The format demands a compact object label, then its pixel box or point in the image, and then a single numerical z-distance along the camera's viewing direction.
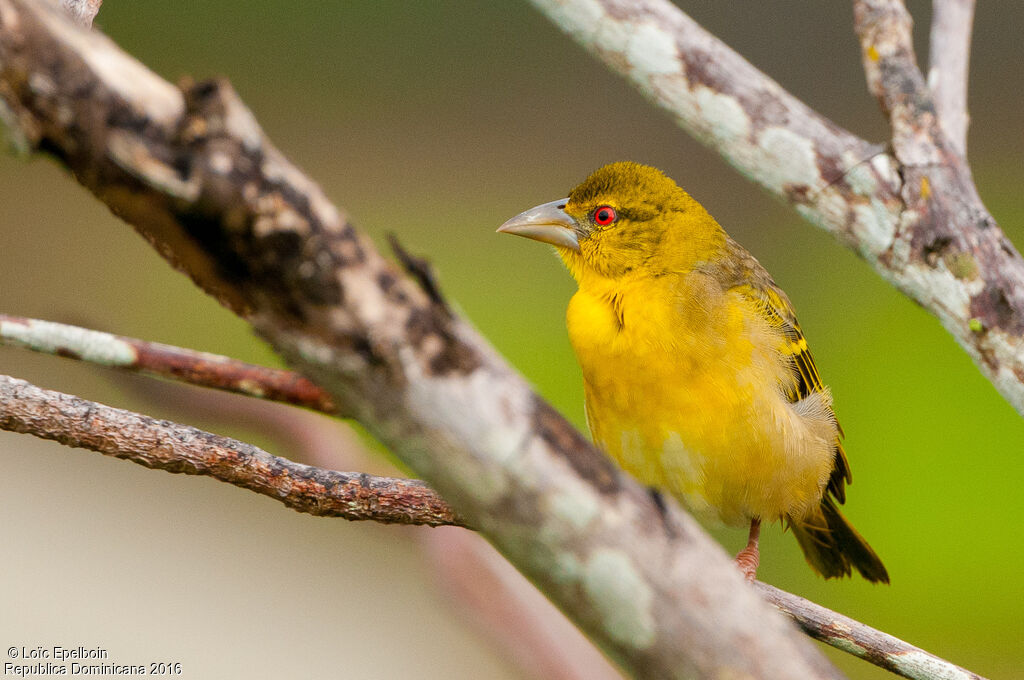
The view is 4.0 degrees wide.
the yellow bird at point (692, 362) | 3.82
